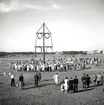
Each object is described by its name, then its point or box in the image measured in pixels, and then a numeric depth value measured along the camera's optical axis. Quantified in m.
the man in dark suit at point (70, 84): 9.79
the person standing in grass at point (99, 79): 11.53
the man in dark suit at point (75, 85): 9.99
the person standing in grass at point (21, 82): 10.70
